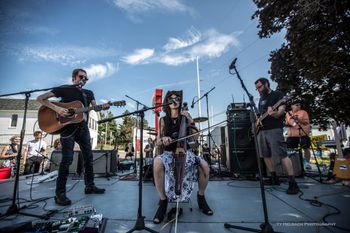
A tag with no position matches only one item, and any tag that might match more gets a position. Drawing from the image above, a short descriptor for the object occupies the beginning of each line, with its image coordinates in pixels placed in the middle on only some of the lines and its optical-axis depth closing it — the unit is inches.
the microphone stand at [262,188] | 57.2
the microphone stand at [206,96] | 182.4
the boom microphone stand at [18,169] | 81.0
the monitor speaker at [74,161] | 204.1
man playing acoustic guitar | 101.2
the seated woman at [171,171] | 78.7
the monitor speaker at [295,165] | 162.5
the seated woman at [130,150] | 340.7
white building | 842.8
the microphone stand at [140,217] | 62.6
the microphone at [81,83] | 111.5
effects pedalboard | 56.4
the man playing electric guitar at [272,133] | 116.3
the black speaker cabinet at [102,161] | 193.5
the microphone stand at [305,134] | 142.8
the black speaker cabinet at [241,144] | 165.5
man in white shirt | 231.0
